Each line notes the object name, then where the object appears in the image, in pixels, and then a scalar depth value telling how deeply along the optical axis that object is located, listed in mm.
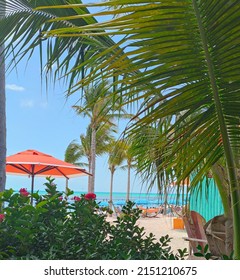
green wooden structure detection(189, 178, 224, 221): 7141
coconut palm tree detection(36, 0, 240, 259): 660
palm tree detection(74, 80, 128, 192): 14431
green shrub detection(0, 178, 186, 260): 1307
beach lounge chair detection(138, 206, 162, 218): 14270
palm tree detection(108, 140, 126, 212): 22625
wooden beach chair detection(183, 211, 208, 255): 3559
